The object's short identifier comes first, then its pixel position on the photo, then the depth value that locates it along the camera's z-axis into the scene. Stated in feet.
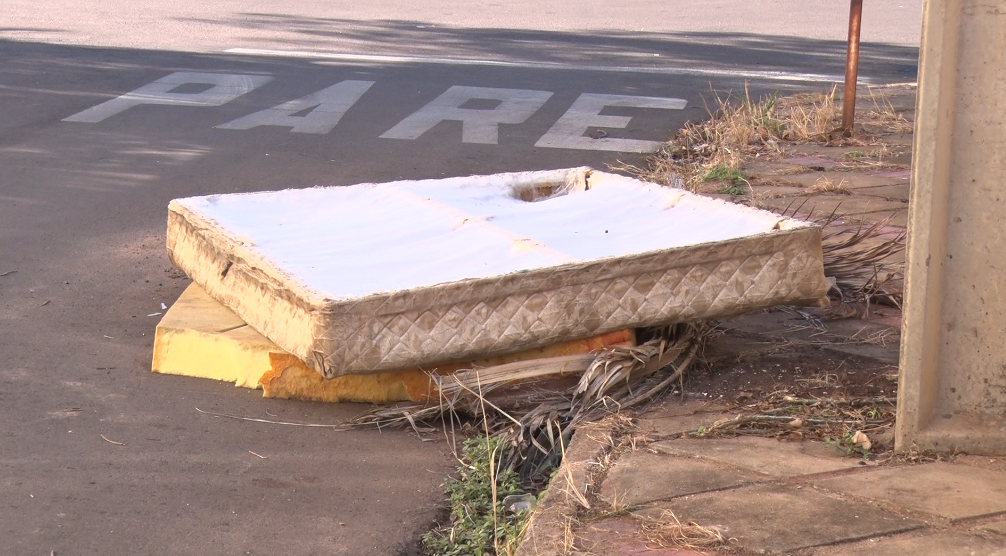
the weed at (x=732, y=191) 17.79
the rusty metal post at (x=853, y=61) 20.53
